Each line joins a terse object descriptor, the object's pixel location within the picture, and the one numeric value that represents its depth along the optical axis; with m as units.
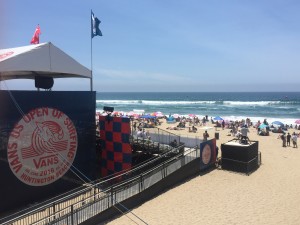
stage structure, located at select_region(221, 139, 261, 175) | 15.51
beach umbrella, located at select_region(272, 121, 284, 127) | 34.84
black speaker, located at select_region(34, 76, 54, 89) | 11.95
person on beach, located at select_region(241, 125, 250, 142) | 16.20
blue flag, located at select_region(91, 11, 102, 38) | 13.66
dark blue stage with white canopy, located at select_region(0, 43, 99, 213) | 9.98
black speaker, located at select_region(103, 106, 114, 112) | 13.27
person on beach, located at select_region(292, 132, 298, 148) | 23.28
